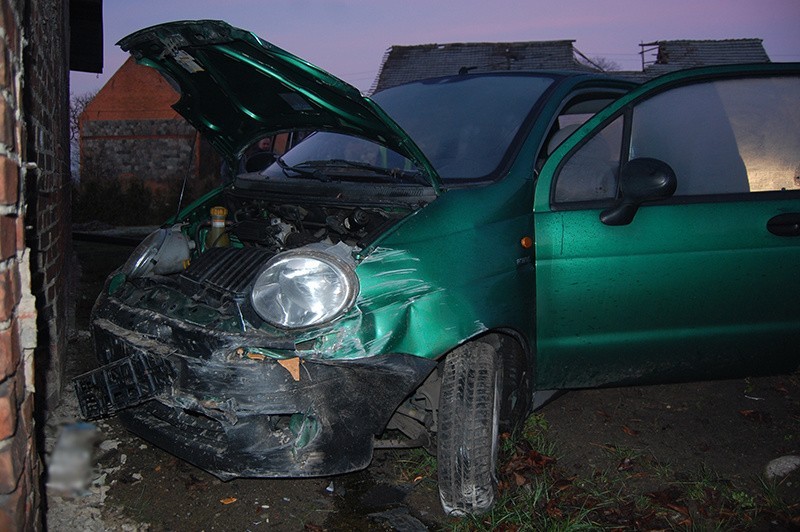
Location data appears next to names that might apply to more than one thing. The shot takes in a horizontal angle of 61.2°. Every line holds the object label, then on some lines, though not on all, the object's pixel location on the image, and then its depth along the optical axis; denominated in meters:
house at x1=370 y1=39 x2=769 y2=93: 29.72
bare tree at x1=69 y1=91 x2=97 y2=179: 19.42
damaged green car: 2.42
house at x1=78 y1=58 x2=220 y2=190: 20.03
